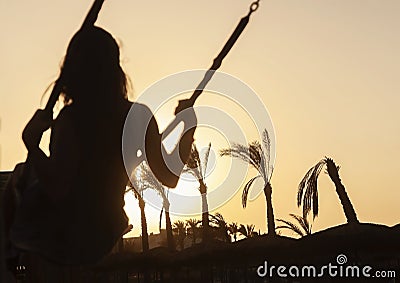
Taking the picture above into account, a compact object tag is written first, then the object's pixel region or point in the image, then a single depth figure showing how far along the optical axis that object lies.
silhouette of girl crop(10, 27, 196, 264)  3.59
